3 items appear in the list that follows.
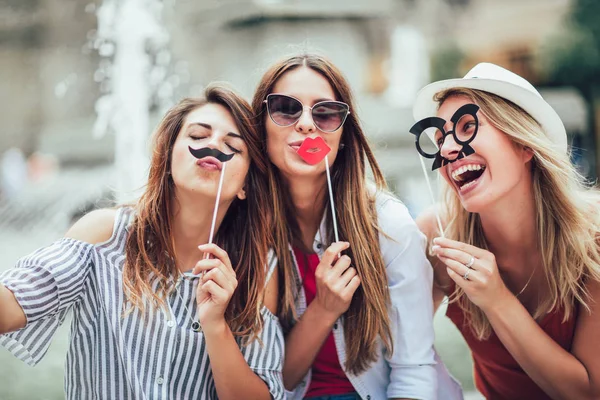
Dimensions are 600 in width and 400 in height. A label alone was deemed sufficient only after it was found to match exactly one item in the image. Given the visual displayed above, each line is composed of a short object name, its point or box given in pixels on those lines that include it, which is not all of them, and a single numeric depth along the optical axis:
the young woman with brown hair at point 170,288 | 2.02
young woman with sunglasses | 2.27
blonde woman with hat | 2.17
